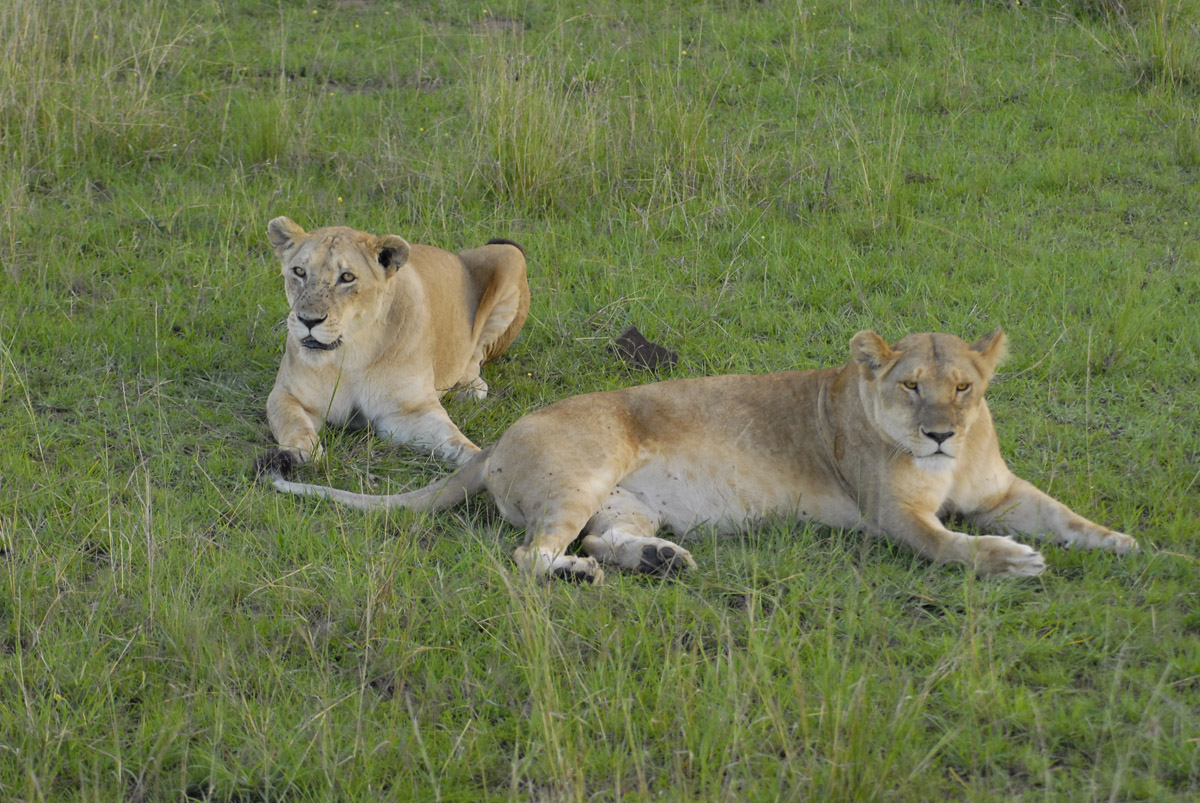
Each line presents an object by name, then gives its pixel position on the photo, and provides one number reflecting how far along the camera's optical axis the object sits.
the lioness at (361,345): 10.33
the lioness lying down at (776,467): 7.93
